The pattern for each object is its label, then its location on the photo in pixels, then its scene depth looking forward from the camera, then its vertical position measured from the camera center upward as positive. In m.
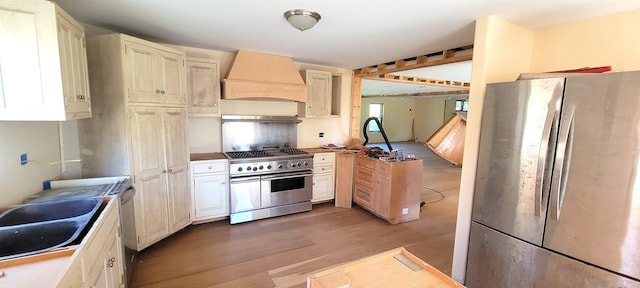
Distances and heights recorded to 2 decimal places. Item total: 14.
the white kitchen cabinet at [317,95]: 4.25 +0.35
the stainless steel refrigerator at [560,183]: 1.50 -0.39
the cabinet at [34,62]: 1.52 +0.28
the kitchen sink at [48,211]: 1.65 -0.68
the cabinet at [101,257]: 1.22 -0.79
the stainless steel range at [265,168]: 3.61 -0.74
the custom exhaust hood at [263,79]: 3.56 +0.49
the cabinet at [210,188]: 3.40 -0.98
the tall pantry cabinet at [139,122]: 2.52 -0.11
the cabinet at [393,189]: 3.67 -1.00
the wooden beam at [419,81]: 5.01 +0.80
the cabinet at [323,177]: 4.23 -0.97
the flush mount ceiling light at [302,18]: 2.16 +0.80
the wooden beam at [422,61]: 3.06 +0.77
